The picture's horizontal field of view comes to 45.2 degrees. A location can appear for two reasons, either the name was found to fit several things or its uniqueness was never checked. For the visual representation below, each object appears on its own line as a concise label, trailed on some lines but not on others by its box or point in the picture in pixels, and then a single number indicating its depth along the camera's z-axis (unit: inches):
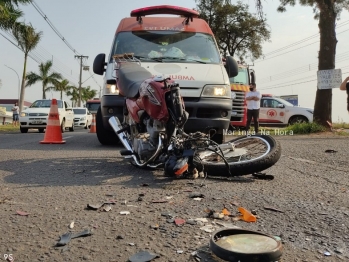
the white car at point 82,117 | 1100.5
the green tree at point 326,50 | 558.3
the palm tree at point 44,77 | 2098.7
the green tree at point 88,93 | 4101.9
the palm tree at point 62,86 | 2376.2
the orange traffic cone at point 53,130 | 370.6
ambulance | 259.1
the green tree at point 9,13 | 949.6
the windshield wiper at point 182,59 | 280.1
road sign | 547.2
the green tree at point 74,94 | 3565.5
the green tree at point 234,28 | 1139.3
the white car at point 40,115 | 727.7
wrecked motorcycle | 160.9
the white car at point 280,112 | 855.1
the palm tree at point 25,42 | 1152.9
